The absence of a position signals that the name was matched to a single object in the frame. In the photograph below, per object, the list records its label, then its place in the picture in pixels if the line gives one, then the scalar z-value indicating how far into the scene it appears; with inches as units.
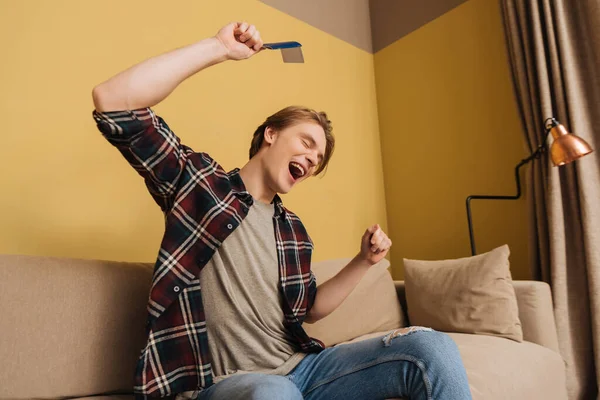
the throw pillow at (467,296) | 61.9
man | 32.1
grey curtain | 69.8
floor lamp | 62.1
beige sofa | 37.2
